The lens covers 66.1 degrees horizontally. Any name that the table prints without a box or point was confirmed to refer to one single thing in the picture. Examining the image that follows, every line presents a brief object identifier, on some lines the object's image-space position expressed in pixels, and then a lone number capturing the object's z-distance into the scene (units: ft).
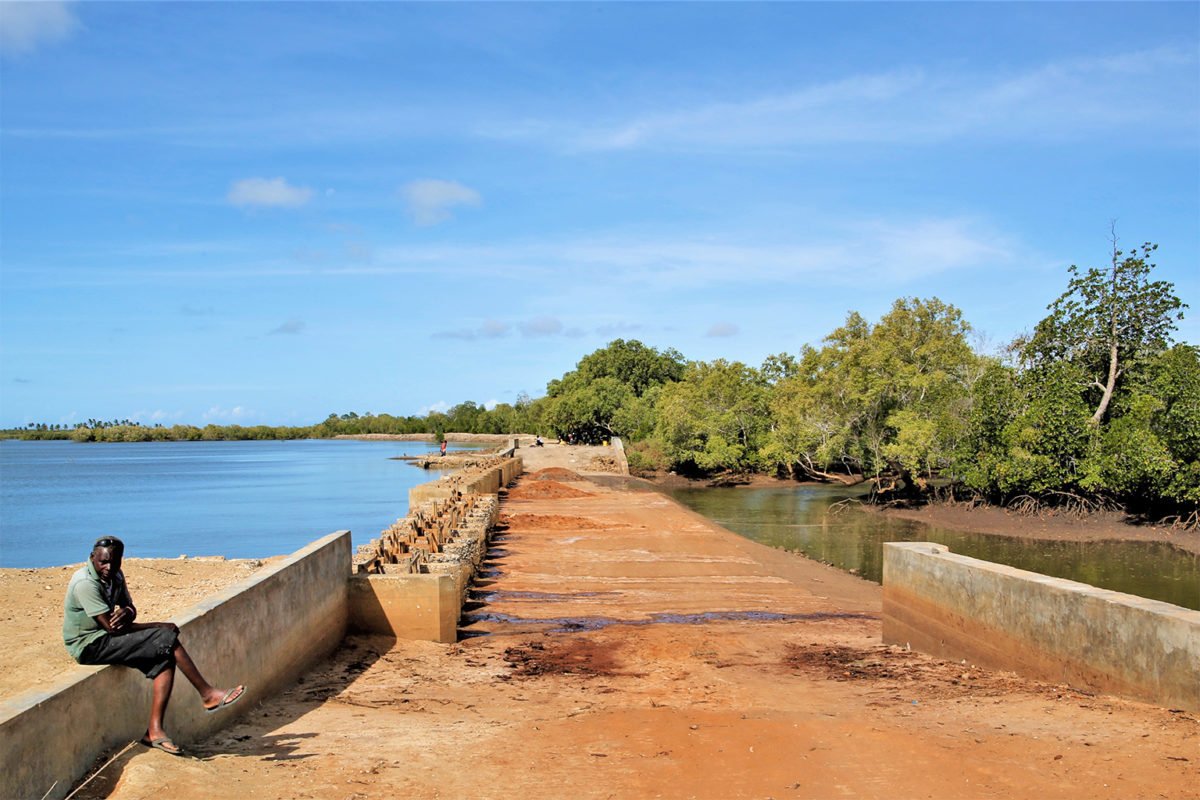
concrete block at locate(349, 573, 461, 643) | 36.63
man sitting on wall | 17.81
